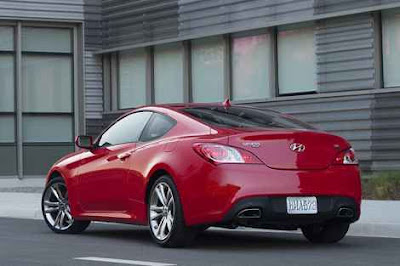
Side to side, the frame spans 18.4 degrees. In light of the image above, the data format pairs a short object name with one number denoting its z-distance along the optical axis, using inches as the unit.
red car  478.3
